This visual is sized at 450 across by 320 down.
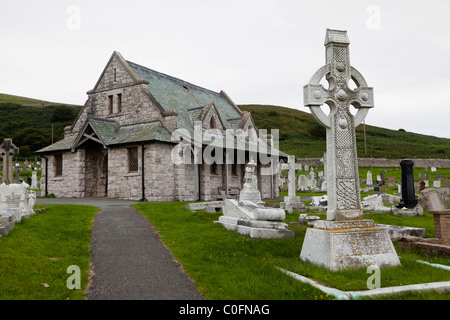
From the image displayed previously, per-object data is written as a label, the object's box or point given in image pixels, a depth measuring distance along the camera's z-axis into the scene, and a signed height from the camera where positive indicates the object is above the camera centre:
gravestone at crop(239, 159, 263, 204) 14.31 -0.56
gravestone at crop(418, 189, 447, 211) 8.73 -0.71
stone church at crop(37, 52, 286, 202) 20.16 +1.99
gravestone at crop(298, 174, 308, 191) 32.41 -0.78
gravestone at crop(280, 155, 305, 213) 15.40 -1.04
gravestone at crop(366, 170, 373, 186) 32.38 -0.42
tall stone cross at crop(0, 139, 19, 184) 12.88 +0.99
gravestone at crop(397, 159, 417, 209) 14.55 -0.57
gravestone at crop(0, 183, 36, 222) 10.24 -0.69
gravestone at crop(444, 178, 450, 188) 21.70 -0.67
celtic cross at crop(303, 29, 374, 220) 6.60 +1.24
